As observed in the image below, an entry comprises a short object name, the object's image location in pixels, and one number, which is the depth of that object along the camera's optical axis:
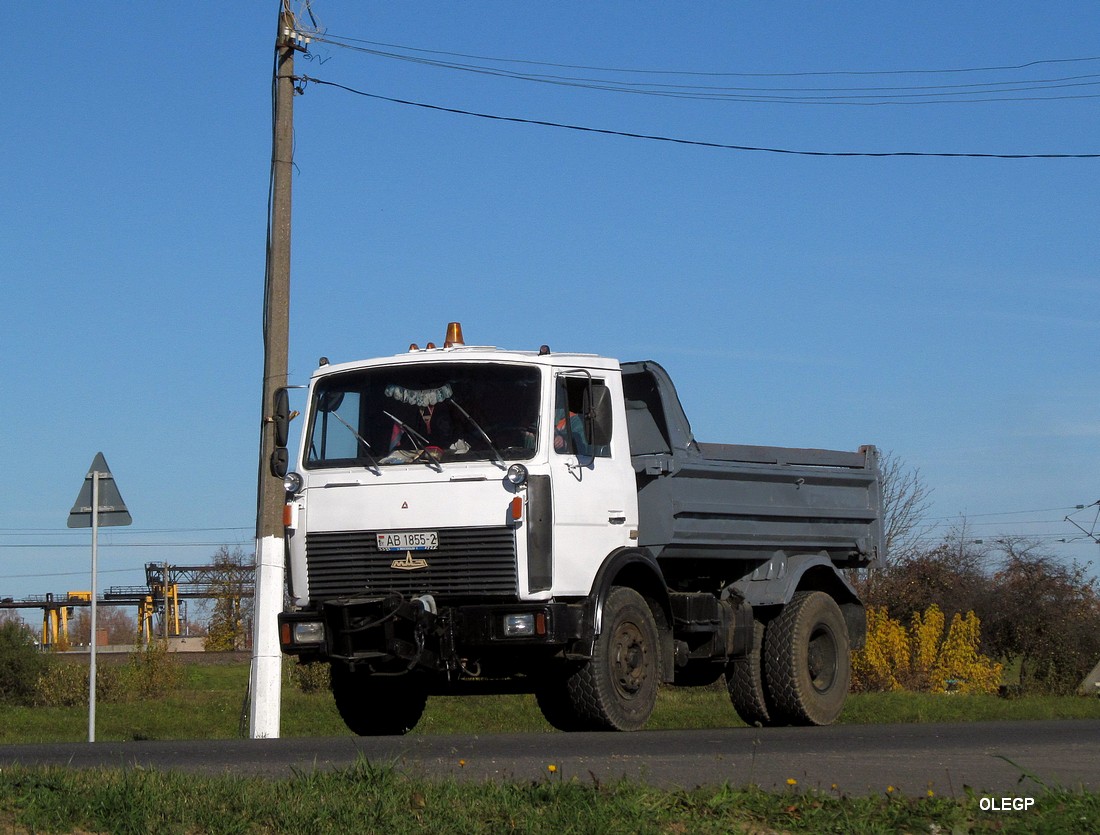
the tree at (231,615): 77.31
